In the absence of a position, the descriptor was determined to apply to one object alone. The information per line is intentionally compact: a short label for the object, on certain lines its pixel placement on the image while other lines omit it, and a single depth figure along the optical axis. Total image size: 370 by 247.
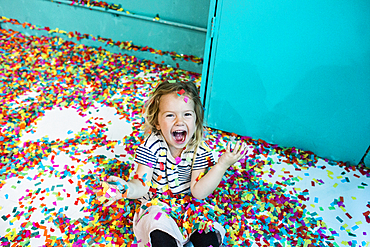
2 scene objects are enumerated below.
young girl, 1.29
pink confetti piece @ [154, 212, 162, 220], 1.36
